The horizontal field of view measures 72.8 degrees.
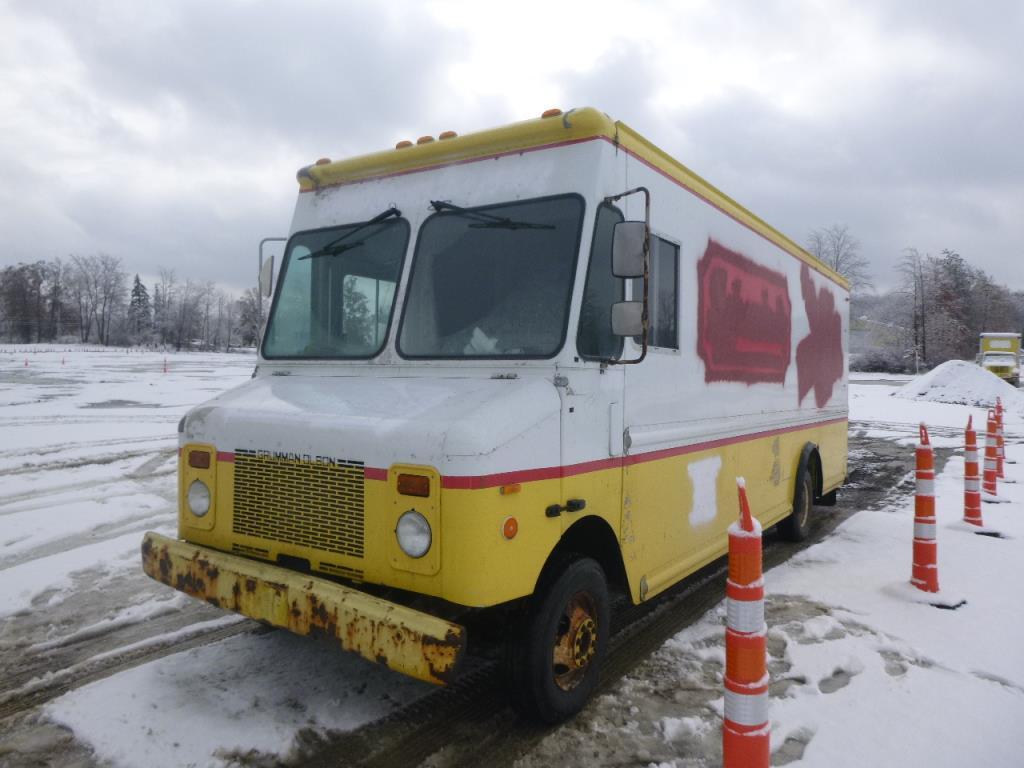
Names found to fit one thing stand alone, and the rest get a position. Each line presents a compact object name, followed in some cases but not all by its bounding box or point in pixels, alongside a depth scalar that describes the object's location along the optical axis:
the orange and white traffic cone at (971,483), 7.34
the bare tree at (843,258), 63.72
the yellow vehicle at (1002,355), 35.75
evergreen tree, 105.75
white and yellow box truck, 3.03
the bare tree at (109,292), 104.94
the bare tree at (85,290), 103.31
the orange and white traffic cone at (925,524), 5.33
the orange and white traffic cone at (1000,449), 10.45
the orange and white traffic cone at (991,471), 9.26
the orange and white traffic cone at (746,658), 2.50
